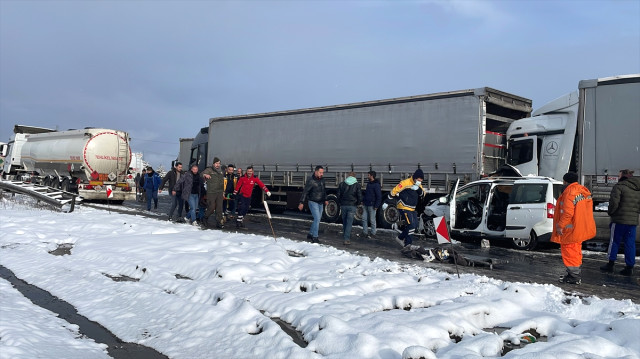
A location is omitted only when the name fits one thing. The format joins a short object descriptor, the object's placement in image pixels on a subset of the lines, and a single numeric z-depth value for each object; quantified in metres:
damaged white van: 10.53
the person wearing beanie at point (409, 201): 9.73
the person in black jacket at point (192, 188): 13.02
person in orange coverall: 6.90
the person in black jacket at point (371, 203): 12.94
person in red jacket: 13.80
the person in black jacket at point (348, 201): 11.10
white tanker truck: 20.77
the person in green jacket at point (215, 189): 12.87
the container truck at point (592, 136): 12.06
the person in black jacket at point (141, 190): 23.98
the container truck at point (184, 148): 30.22
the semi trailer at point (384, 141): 13.83
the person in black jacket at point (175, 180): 13.85
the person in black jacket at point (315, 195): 10.66
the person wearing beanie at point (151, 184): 19.00
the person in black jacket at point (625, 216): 8.16
